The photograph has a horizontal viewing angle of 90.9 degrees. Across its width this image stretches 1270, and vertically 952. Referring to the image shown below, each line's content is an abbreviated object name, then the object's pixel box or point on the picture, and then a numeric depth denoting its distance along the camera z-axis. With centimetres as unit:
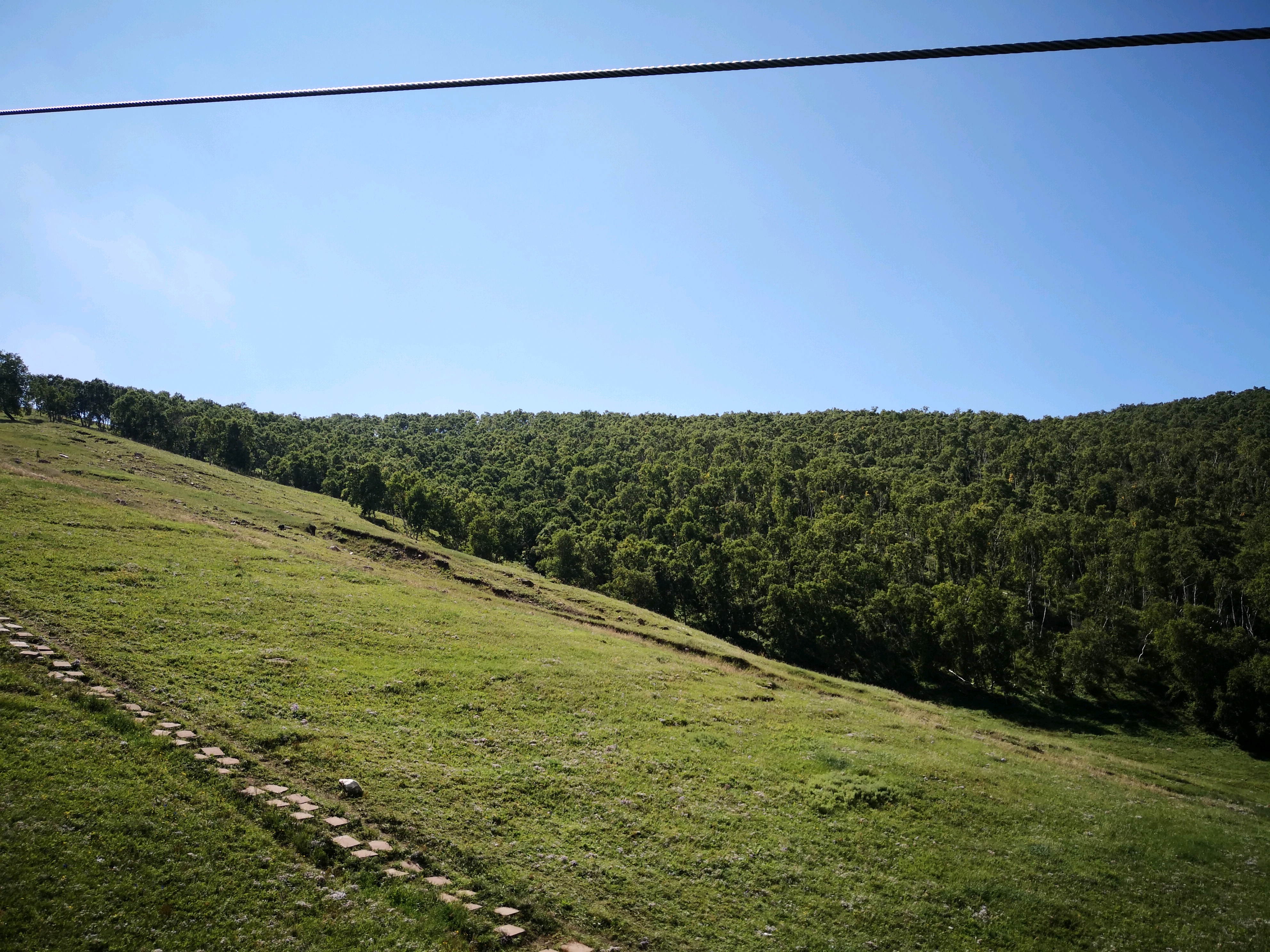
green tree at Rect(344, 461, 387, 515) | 10719
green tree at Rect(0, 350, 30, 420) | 11338
